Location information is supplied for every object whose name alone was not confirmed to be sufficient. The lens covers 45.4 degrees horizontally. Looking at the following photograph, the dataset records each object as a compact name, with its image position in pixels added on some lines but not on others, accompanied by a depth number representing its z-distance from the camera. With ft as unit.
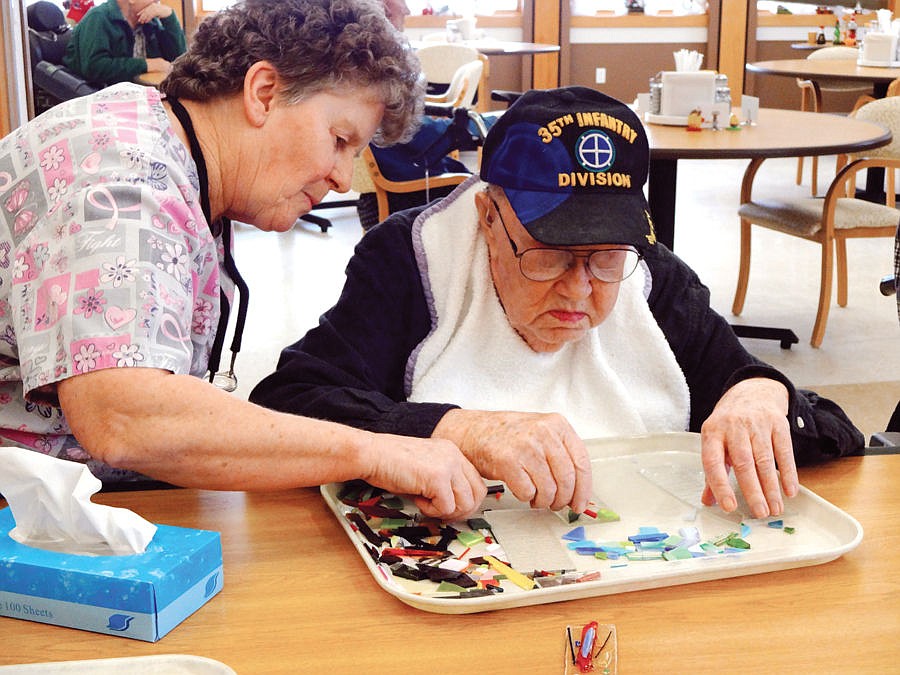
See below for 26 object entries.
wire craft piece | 2.97
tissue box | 3.12
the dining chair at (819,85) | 22.39
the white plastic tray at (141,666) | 3.00
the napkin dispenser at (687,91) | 13.35
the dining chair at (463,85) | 19.51
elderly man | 4.27
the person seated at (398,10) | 13.47
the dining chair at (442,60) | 22.82
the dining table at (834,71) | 20.16
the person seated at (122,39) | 21.21
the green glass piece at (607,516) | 4.02
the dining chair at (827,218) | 14.46
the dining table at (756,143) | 11.75
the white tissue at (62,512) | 3.26
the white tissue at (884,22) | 23.03
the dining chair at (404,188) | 14.97
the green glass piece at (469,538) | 3.77
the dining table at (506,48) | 25.17
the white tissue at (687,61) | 14.29
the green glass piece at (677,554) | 3.68
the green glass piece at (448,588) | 3.42
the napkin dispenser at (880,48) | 21.48
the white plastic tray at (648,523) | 3.44
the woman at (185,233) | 3.52
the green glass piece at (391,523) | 3.92
